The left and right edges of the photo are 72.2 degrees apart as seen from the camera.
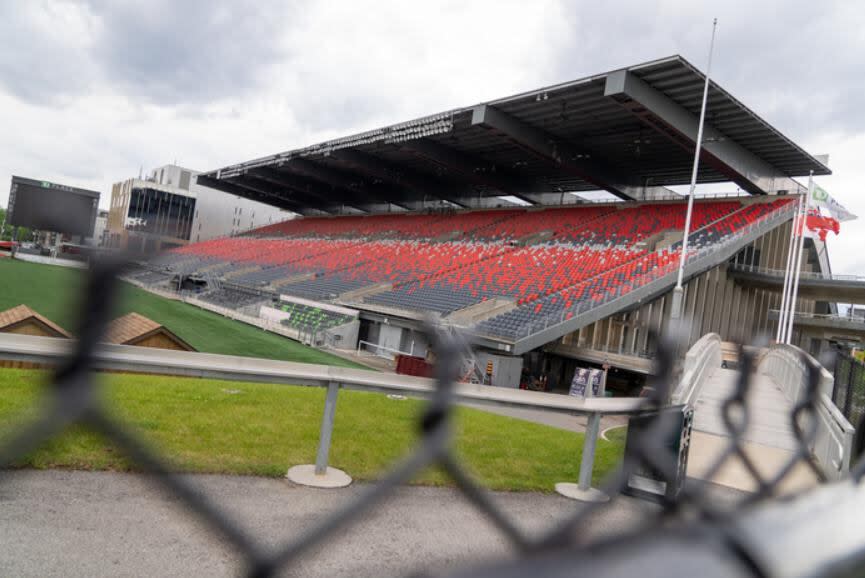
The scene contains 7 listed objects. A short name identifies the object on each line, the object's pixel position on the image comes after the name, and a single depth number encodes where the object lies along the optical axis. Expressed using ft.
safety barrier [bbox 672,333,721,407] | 22.02
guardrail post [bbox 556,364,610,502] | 15.98
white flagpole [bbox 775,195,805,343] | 62.49
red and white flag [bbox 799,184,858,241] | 60.64
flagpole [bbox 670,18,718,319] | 55.83
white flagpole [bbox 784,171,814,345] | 59.47
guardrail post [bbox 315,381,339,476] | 14.98
